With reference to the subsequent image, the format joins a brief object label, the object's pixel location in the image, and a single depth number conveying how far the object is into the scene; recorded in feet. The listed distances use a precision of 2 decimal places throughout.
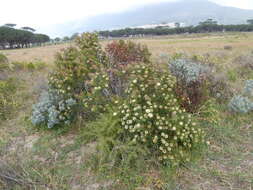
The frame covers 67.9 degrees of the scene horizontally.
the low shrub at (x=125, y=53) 11.83
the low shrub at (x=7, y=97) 12.30
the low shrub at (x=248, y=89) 11.65
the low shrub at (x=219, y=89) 11.94
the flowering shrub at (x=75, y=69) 10.39
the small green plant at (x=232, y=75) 15.59
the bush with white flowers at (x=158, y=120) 6.95
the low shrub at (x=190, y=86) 9.67
